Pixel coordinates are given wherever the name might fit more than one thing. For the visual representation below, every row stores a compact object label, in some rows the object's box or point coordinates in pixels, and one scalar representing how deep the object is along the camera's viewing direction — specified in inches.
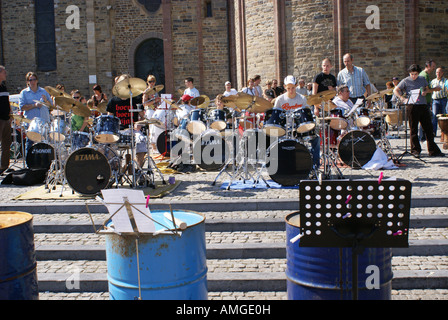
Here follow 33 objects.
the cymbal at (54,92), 352.6
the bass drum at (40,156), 418.6
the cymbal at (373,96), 409.4
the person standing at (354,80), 421.7
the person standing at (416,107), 432.8
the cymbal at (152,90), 329.4
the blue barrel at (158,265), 138.1
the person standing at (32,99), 425.7
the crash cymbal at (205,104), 503.5
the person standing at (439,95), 535.8
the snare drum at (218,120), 426.6
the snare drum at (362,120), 397.7
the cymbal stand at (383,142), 432.8
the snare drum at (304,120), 338.7
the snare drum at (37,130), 403.9
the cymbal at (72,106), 331.3
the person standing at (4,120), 410.8
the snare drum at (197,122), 436.1
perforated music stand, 129.2
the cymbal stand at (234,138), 362.8
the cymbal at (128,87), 327.3
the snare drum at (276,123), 345.1
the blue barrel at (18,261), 136.4
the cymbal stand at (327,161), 336.5
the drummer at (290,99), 368.2
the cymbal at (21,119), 433.1
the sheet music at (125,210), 132.0
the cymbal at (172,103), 417.1
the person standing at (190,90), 560.7
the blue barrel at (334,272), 142.1
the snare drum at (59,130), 375.8
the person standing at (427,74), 510.0
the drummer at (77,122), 419.2
